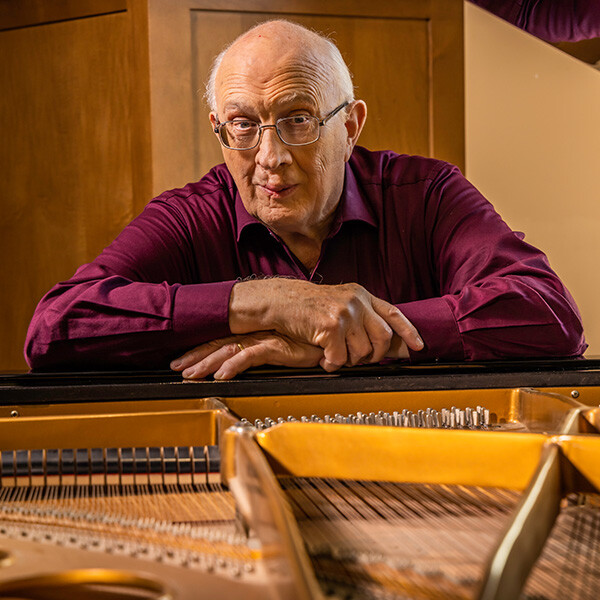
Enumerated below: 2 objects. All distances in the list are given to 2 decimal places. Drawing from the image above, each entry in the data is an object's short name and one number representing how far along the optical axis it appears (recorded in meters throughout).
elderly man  1.81
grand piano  0.88
